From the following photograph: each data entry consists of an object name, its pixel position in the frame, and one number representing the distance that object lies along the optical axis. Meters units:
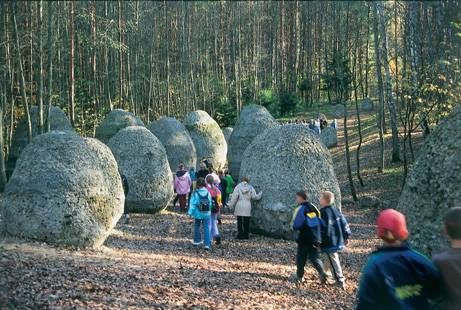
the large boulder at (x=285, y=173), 14.46
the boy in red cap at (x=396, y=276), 4.43
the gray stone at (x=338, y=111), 45.84
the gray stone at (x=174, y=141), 25.69
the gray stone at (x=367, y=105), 46.31
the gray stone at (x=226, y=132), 39.94
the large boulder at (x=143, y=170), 18.00
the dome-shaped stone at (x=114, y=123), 26.56
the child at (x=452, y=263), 4.40
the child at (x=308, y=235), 9.82
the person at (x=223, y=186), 19.59
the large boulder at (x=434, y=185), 7.64
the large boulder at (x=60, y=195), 10.49
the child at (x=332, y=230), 9.88
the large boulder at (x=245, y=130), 27.08
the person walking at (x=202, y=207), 13.02
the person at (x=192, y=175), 22.86
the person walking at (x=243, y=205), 14.36
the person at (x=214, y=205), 13.92
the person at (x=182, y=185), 19.56
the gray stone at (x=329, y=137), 35.06
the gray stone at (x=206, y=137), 31.52
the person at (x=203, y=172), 21.12
